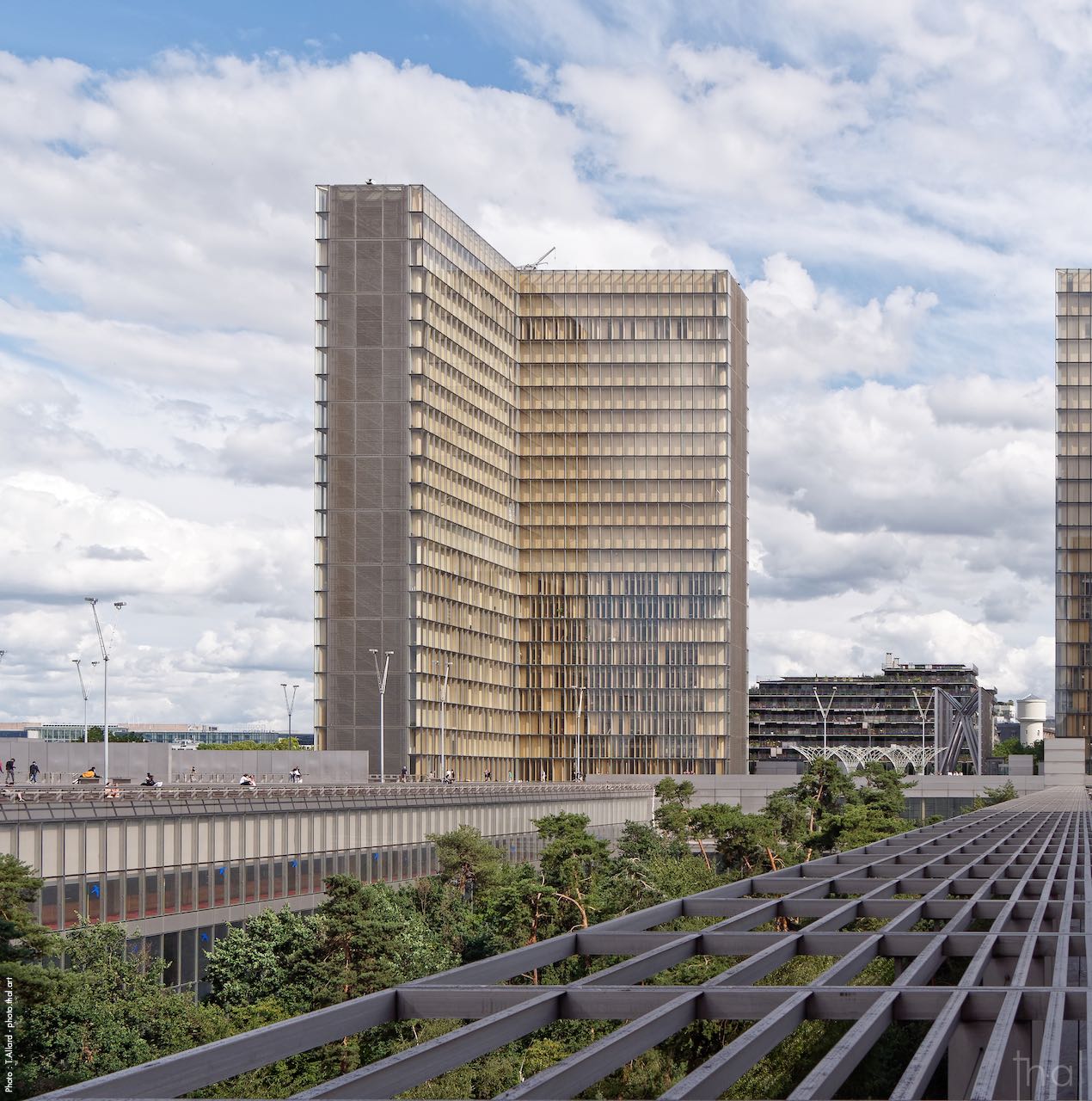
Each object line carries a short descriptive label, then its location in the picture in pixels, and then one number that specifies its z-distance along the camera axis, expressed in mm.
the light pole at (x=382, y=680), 141612
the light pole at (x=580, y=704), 190625
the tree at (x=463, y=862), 99688
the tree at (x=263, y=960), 63812
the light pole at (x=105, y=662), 92375
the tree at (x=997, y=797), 145250
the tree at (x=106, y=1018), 44062
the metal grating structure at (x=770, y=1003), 10633
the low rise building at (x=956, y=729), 190000
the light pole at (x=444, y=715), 158500
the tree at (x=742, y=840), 108062
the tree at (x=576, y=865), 81312
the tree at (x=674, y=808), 142875
